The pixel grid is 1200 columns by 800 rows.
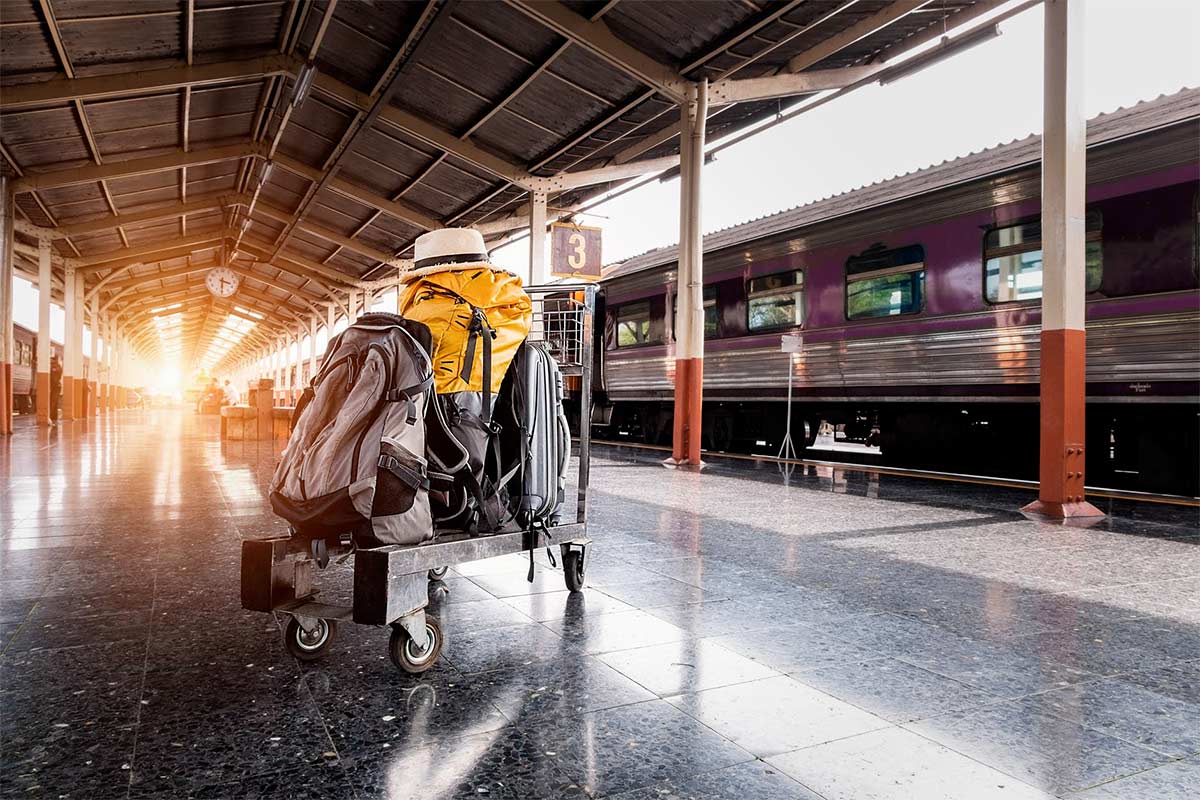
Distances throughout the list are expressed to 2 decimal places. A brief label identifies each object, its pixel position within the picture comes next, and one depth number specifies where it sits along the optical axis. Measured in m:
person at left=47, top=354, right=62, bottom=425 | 19.12
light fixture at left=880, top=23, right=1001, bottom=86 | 8.61
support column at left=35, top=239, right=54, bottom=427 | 18.06
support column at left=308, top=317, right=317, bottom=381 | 31.70
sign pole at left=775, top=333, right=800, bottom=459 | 9.78
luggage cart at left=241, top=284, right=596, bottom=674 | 2.25
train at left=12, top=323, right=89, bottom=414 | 24.25
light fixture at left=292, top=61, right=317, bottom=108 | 11.51
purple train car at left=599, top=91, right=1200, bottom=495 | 6.58
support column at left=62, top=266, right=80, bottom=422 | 20.88
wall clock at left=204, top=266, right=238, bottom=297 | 21.61
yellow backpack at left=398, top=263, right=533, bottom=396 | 2.67
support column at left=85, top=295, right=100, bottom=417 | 25.75
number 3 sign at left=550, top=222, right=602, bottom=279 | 12.95
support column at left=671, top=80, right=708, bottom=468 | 9.98
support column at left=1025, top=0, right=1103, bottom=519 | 6.13
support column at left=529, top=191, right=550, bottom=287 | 14.48
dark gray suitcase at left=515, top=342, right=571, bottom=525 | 2.89
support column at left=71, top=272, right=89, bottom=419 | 21.61
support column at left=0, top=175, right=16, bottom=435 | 14.16
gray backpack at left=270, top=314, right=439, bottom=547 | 2.29
